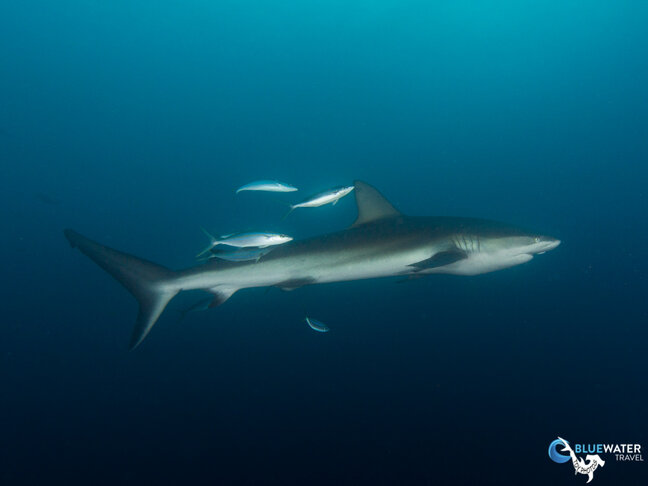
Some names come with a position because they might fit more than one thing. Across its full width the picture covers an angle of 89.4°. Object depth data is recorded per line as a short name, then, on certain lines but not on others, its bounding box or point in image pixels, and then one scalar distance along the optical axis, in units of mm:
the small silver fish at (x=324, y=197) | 4258
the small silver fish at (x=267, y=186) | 4637
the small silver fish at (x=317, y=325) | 5211
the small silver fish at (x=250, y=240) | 3803
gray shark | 4023
